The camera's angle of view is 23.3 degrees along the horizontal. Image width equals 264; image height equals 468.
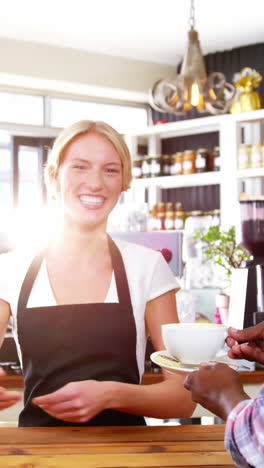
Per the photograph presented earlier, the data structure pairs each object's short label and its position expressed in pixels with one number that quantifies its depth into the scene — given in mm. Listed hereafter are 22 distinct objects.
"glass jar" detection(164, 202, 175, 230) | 6172
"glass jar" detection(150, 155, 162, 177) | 6203
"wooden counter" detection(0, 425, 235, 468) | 1014
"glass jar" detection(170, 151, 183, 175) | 6074
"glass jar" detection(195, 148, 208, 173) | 5945
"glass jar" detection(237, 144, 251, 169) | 5586
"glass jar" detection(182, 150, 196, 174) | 6000
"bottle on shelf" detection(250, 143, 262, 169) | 5508
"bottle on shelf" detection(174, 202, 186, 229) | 6137
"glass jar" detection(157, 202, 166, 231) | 6227
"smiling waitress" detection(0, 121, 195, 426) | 1495
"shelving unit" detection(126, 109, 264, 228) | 5641
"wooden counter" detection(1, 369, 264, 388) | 1824
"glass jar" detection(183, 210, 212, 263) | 3055
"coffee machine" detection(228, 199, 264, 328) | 1902
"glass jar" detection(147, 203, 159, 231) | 6238
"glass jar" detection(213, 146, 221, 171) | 5879
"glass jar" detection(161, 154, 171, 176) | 6223
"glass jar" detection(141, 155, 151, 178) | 6289
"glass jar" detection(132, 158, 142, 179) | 6331
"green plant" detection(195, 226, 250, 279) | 2408
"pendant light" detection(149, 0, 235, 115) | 4137
